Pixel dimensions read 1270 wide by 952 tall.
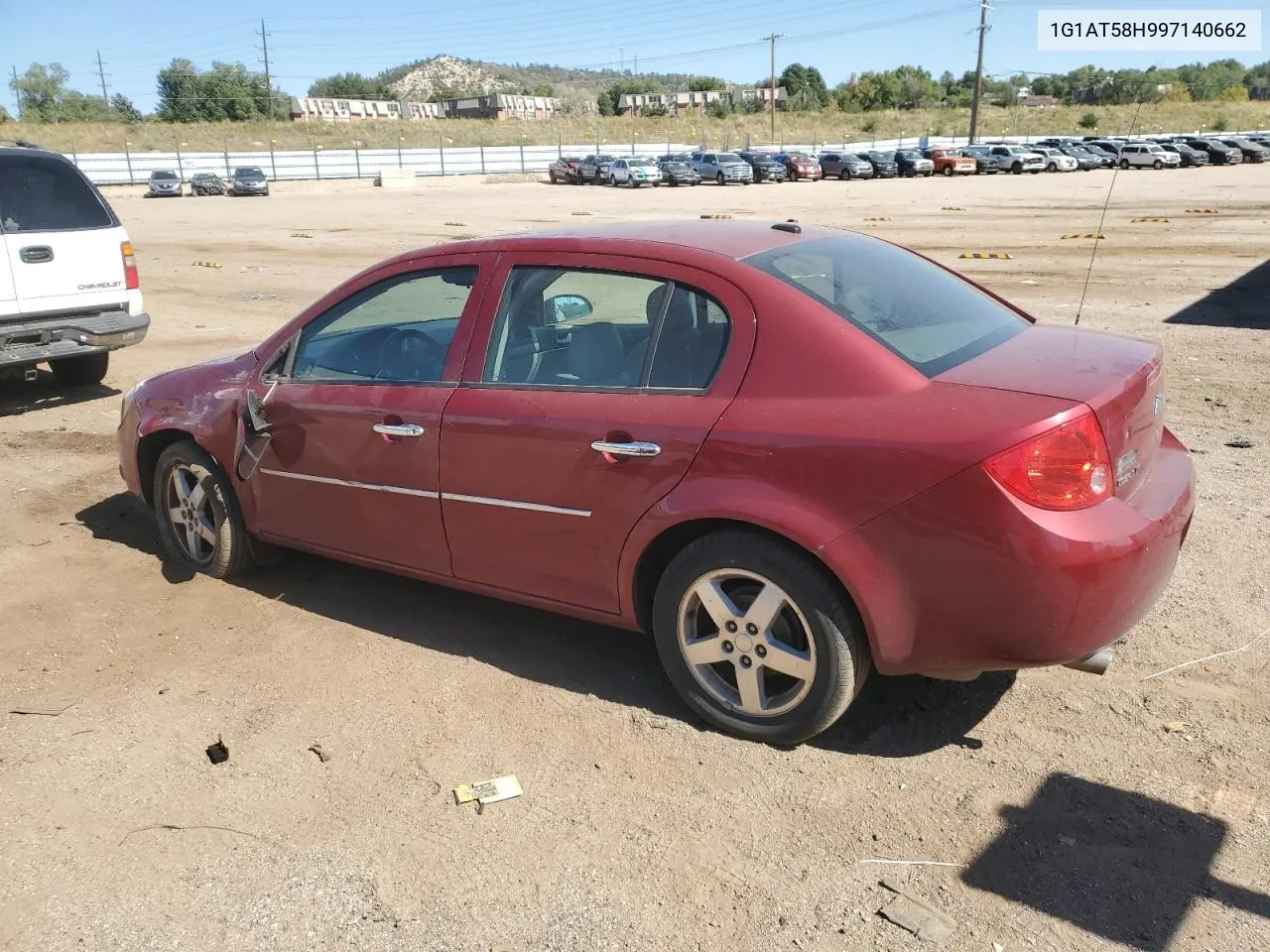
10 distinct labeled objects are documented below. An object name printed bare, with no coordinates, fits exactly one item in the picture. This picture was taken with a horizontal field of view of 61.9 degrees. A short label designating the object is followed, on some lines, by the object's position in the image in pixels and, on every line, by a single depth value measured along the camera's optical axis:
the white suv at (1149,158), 53.91
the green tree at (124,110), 120.75
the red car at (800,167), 53.97
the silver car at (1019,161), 55.03
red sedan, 3.06
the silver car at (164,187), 54.91
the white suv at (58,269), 8.33
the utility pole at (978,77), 77.01
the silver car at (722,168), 51.81
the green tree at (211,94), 117.69
